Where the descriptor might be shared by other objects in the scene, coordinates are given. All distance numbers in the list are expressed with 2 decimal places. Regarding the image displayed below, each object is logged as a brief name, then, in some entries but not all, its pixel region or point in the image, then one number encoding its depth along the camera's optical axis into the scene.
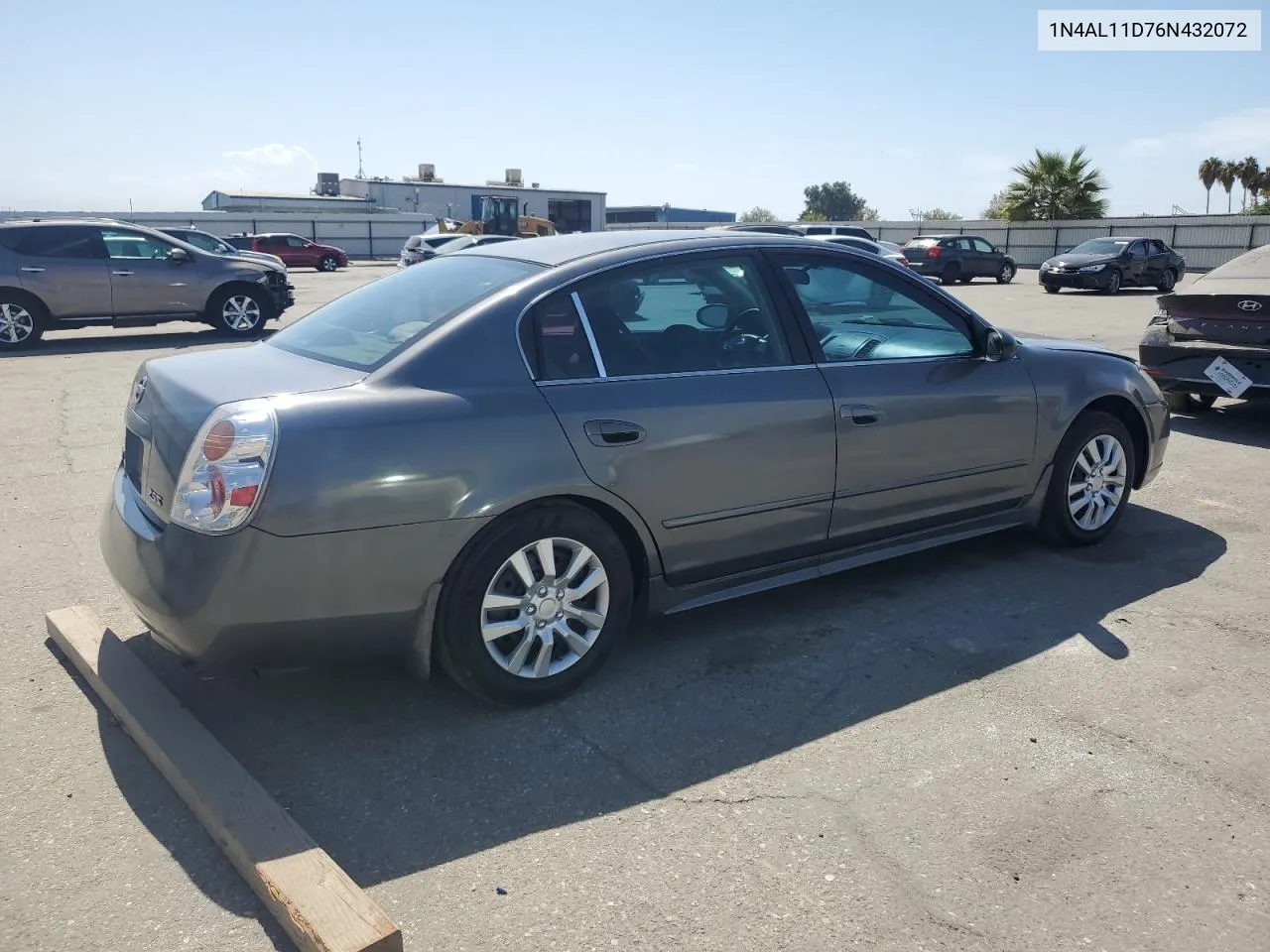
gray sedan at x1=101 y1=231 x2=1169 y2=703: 3.06
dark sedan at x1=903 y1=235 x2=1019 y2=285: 29.62
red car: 39.72
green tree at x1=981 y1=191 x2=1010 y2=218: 42.00
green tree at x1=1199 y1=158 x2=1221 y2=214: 60.12
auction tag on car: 7.66
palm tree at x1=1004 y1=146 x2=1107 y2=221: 40.03
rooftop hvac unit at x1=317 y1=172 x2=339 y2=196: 69.75
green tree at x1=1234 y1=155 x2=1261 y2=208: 58.03
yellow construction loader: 42.38
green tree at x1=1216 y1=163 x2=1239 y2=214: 59.23
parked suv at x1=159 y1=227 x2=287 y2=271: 20.94
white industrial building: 60.75
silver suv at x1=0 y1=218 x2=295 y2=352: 13.26
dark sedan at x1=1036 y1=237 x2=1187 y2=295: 24.42
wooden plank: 2.29
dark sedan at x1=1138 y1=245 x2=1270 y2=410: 7.62
